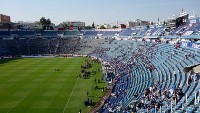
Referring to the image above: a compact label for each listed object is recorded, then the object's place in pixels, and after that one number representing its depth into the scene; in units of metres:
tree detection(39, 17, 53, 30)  94.03
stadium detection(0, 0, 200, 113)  15.79
